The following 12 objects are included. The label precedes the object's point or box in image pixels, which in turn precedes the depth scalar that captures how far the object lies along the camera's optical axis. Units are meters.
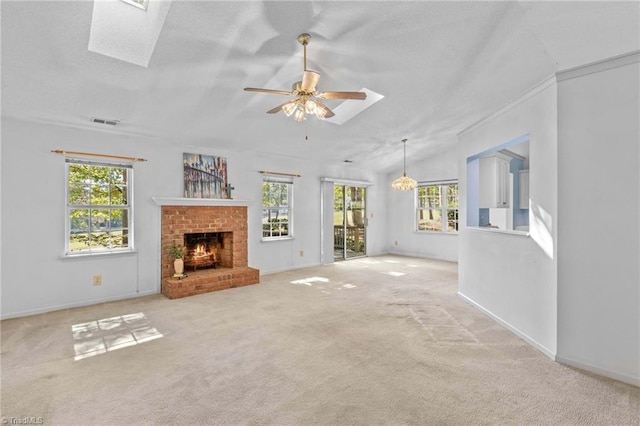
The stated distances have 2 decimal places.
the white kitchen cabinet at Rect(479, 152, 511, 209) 5.06
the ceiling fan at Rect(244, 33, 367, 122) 2.75
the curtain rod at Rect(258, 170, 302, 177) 6.30
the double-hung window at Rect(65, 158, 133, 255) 4.30
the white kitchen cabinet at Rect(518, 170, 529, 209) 6.26
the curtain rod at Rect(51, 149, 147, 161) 4.09
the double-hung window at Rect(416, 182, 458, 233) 8.22
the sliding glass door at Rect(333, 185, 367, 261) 8.40
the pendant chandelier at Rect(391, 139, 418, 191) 6.75
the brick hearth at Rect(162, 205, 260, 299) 4.84
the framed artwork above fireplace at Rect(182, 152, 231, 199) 5.31
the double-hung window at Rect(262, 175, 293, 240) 6.50
